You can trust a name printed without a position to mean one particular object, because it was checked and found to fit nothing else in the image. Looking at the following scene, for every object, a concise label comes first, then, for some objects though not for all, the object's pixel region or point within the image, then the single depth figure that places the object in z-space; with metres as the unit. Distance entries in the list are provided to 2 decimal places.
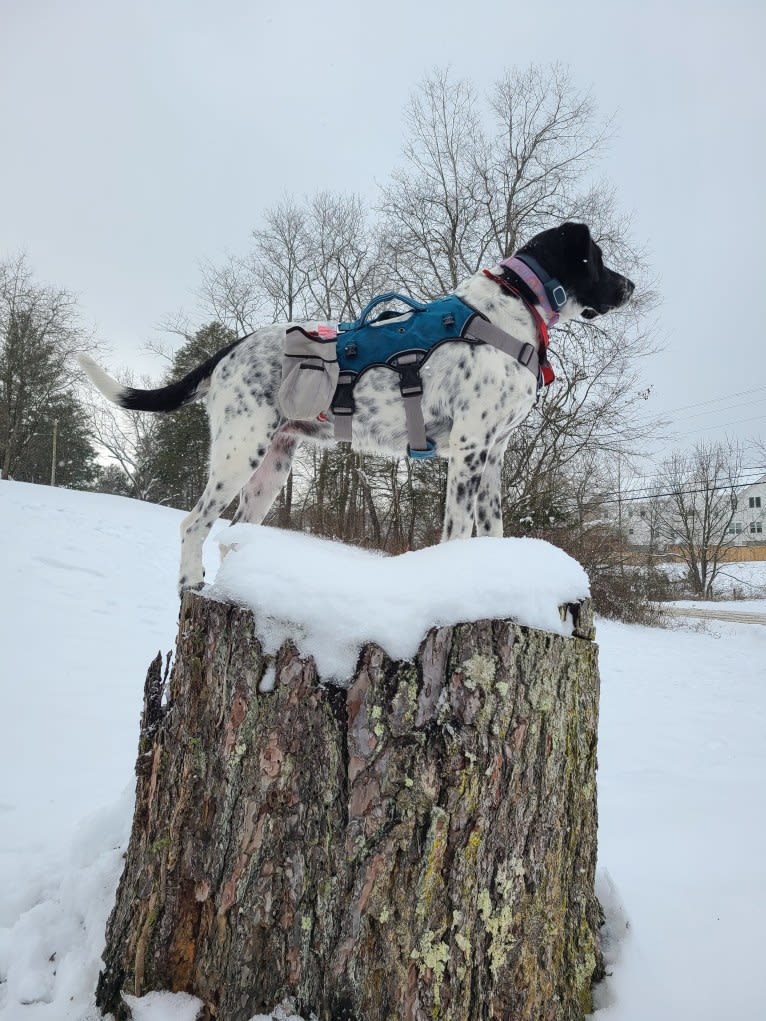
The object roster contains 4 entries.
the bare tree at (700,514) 28.11
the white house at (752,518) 41.72
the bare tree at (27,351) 17.81
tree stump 1.03
